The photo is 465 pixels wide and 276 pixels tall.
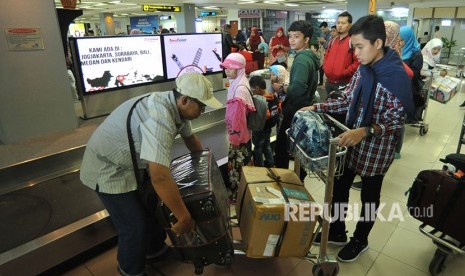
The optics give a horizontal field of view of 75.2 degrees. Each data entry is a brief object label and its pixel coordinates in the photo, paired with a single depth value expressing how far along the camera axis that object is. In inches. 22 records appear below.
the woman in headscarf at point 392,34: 107.3
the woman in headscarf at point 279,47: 226.6
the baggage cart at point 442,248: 81.1
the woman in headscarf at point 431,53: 224.5
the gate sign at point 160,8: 611.5
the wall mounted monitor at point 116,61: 157.9
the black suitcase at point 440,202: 76.4
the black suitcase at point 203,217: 66.4
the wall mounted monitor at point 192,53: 195.6
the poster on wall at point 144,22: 1002.5
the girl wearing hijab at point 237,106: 100.9
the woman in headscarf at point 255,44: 321.3
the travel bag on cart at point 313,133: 68.2
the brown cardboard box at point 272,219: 71.6
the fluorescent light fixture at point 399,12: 890.7
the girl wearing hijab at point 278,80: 130.4
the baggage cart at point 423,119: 197.7
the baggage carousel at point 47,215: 86.6
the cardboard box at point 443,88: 243.3
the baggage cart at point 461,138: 116.2
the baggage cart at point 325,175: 65.1
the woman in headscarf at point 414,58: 148.1
